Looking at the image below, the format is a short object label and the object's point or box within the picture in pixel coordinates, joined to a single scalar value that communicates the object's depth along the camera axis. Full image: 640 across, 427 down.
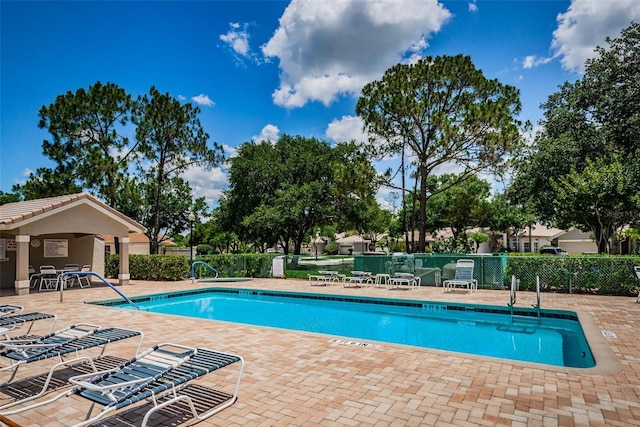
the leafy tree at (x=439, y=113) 18.89
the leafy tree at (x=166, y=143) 24.97
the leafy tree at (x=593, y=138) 20.88
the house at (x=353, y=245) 61.03
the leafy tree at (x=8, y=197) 49.38
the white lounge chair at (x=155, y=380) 3.35
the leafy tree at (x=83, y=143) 22.83
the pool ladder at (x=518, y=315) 10.10
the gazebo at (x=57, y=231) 14.62
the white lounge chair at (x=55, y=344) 4.46
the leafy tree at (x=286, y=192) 25.75
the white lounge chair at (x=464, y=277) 15.03
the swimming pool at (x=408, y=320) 8.36
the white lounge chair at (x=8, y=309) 7.07
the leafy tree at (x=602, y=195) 18.06
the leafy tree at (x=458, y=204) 32.53
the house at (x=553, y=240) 49.28
